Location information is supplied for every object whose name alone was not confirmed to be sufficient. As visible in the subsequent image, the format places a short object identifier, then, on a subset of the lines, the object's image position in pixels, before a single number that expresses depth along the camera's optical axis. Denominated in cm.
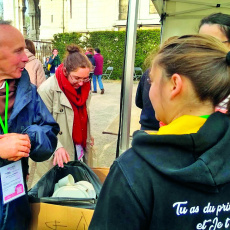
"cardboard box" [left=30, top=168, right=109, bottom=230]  140
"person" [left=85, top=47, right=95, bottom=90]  1025
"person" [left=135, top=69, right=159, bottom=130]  239
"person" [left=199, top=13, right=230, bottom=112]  183
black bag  145
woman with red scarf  224
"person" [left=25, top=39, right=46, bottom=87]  330
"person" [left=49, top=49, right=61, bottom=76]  1023
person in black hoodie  73
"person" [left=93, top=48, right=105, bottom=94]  1030
